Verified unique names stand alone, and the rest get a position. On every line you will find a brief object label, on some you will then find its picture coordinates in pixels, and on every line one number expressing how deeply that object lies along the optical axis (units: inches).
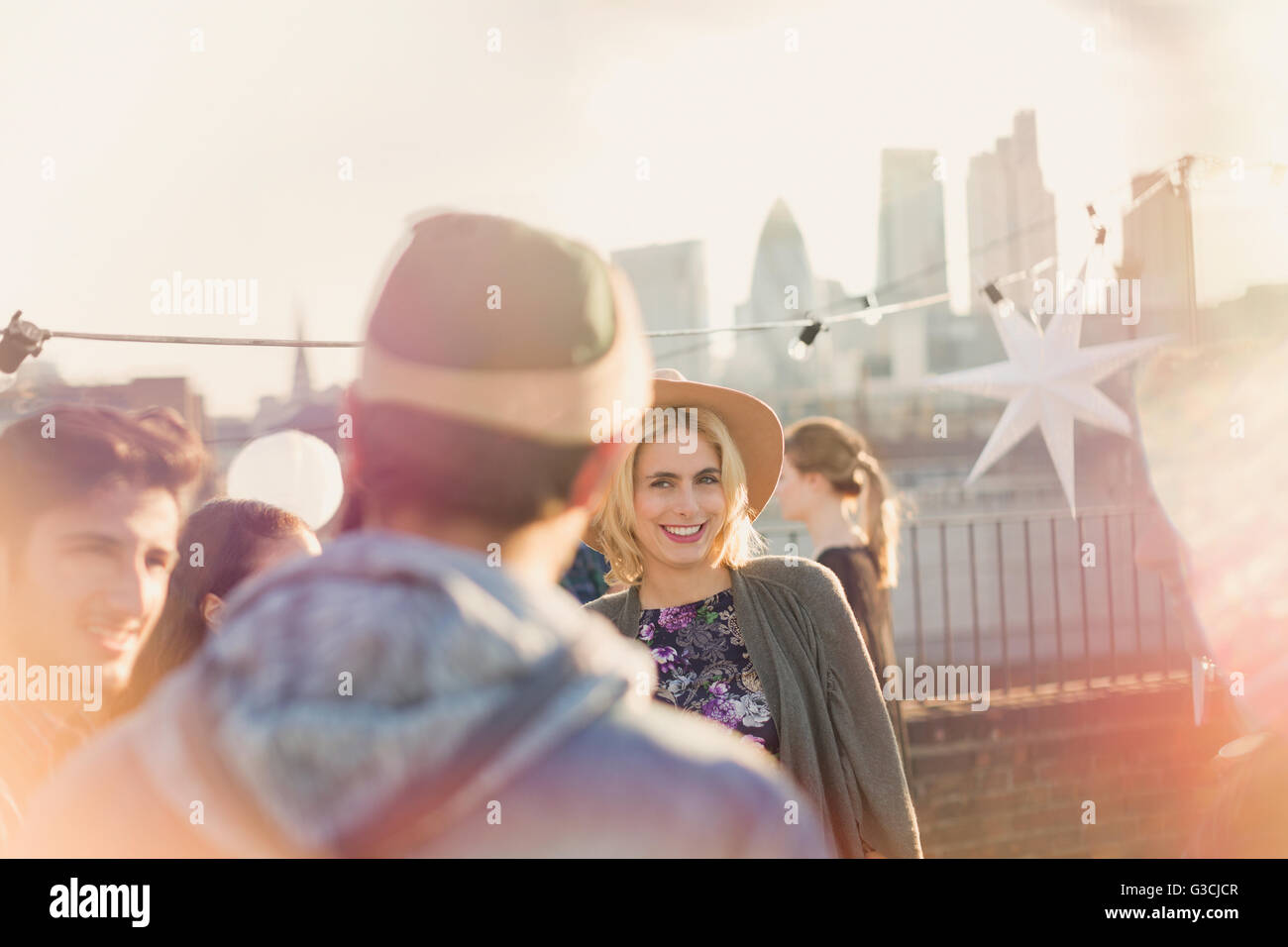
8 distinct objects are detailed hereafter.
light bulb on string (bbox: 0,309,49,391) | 110.8
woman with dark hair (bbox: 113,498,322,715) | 77.2
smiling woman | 83.6
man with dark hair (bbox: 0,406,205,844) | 70.3
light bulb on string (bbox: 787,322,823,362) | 155.4
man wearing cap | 30.8
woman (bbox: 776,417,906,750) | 126.2
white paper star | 144.1
